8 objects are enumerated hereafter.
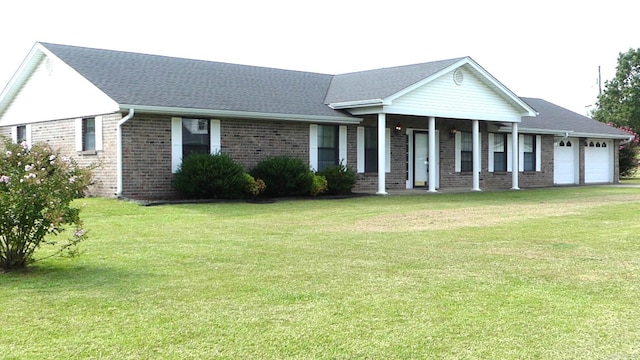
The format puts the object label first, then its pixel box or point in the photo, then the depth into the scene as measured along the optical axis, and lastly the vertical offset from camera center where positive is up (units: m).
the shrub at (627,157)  36.28 +1.11
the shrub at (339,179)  20.50 +0.01
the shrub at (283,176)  19.17 +0.11
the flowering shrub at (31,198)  7.39 -0.19
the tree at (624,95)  48.62 +6.14
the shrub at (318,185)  19.62 -0.16
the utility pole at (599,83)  62.47 +9.09
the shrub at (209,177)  17.56 +0.08
